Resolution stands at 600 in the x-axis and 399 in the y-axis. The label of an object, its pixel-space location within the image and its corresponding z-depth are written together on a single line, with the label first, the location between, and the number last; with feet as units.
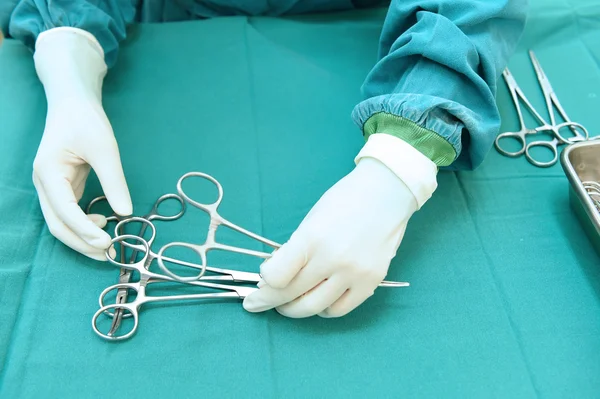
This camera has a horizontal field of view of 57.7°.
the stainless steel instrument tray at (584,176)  3.12
